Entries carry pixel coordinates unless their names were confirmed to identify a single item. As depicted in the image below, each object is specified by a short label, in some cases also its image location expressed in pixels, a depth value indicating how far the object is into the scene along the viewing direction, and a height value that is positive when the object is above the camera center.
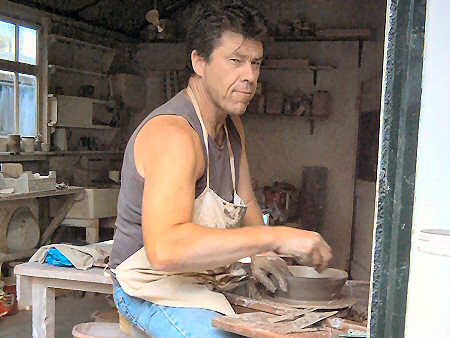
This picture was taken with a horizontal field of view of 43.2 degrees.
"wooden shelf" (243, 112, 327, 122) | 6.48 +0.22
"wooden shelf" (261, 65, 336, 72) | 6.42 +0.79
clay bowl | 1.58 -0.42
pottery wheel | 1.54 -0.46
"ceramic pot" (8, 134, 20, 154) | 5.03 -0.15
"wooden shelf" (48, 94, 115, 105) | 5.73 +0.32
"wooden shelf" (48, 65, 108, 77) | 5.67 +0.62
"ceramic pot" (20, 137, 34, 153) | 5.25 -0.16
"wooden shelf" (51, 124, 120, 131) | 5.81 +0.02
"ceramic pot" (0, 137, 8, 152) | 5.02 -0.17
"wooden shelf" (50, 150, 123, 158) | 5.82 -0.27
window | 5.16 +0.44
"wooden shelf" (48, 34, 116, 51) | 5.66 +0.92
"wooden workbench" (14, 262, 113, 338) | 2.16 -0.61
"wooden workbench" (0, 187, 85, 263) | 4.67 -0.72
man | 1.31 -0.20
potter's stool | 1.69 -0.62
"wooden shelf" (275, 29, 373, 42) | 6.20 +1.14
